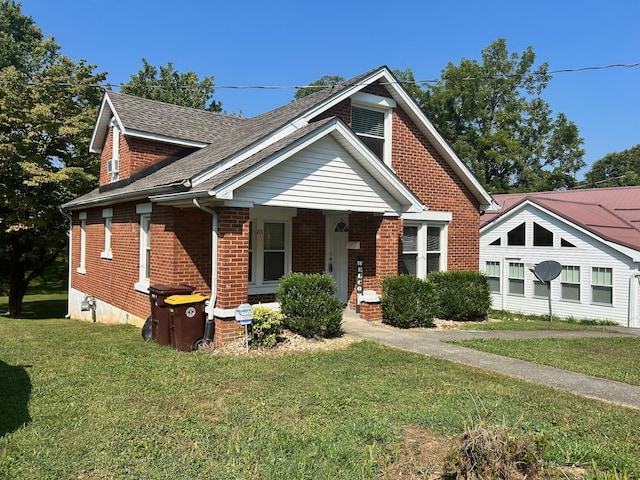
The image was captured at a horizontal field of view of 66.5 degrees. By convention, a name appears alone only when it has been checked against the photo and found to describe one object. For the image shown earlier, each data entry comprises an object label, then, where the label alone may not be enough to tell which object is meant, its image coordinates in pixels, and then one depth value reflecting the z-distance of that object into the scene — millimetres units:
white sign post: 8164
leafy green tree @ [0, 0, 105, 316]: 17703
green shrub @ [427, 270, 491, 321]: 12344
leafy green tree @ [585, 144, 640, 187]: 63844
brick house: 8977
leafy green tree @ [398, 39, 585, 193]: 43469
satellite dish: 18266
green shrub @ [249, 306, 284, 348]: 8516
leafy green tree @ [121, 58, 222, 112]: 39062
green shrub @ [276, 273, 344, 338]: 9133
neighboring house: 19391
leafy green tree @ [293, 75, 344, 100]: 51050
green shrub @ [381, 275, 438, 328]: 10867
